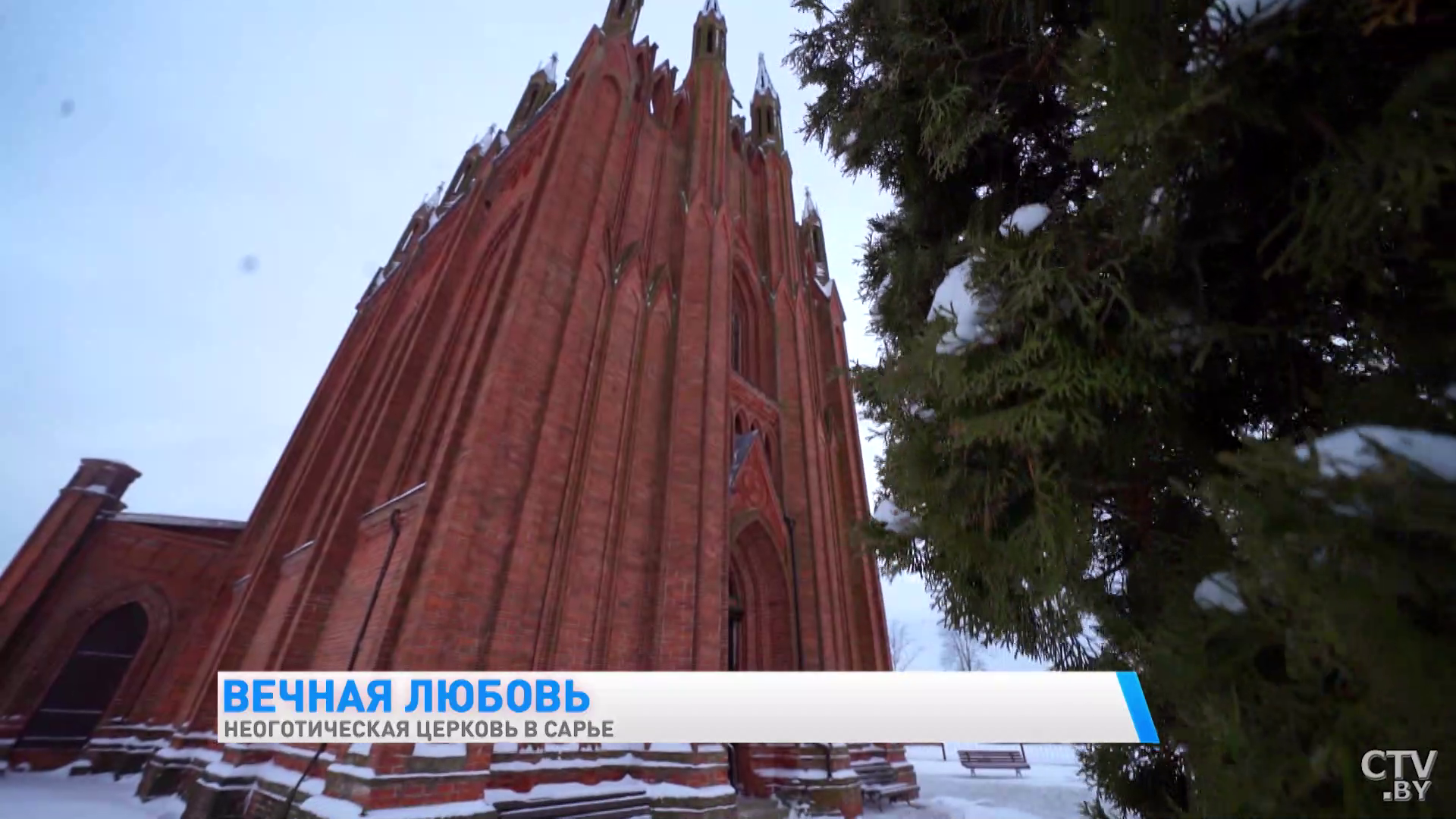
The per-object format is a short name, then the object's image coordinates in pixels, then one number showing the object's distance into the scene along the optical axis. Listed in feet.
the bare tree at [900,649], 167.73
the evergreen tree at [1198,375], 4.08
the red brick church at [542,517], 22.77
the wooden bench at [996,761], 50.39
